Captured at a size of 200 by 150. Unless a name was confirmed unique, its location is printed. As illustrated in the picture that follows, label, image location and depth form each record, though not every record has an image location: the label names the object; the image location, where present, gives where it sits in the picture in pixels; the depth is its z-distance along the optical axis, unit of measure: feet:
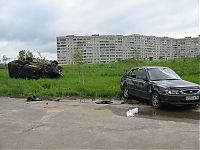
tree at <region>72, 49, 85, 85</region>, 36.23
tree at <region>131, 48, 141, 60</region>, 68.11
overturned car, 46.06
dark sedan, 18.96
